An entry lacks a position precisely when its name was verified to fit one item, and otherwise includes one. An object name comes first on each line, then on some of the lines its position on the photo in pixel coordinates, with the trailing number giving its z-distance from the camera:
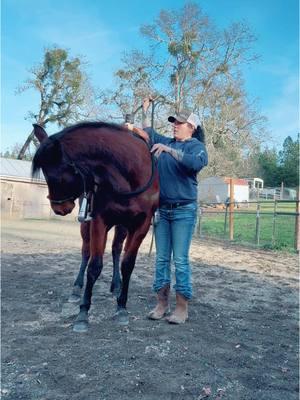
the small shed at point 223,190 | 39.50
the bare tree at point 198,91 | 22.53
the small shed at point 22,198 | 23.66
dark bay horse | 3.00
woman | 3.57
